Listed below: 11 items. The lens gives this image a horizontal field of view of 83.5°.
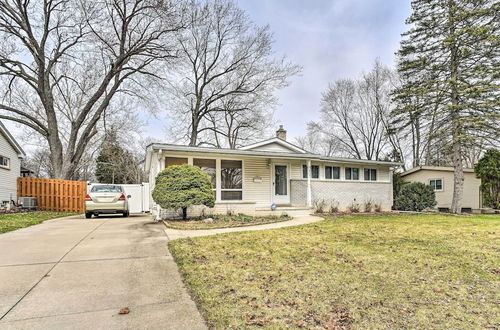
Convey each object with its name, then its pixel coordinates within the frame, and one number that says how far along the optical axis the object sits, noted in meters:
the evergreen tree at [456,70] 14.16
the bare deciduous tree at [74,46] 17.50
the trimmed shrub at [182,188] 9.49
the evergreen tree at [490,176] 14.92
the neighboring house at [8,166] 14.12
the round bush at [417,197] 16.06
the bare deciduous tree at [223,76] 23.34
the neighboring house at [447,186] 18.14
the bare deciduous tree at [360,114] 28.48
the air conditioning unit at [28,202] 14.05
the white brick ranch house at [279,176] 12.24
